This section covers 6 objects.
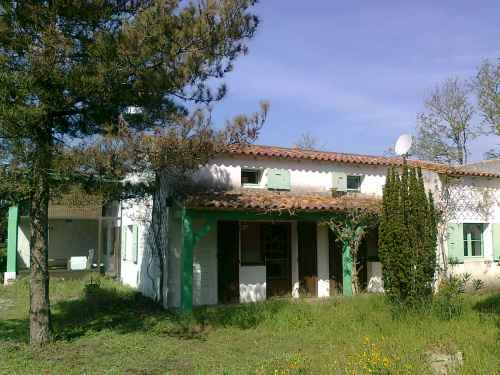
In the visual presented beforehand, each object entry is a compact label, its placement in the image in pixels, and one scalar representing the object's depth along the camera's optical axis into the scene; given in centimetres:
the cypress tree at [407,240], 977
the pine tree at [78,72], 755
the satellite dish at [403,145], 1225
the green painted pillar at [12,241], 1762
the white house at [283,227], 1194
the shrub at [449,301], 909
